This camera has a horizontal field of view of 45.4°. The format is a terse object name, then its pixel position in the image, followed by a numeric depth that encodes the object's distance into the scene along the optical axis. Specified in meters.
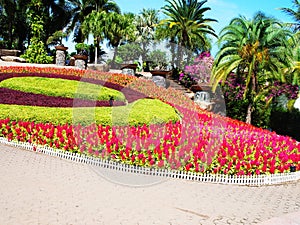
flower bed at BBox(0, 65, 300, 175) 7.50
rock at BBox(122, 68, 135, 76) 21.55
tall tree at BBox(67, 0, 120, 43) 31.70
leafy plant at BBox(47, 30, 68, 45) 30.20
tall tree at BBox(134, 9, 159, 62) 38.10
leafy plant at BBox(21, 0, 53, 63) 25.02
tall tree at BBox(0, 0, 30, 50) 30.49
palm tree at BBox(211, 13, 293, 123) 14.01
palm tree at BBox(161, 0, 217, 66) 23.41
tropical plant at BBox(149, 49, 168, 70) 26.67
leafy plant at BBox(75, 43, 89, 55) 30.95
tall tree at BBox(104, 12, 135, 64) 28.41
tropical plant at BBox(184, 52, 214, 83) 21.86
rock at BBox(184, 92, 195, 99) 19.20
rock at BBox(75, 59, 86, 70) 22.55
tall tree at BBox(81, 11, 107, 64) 28.42
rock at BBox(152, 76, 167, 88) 19.38
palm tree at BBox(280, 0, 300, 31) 23.66
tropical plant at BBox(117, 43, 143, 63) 34.38
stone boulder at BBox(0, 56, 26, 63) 23.16
